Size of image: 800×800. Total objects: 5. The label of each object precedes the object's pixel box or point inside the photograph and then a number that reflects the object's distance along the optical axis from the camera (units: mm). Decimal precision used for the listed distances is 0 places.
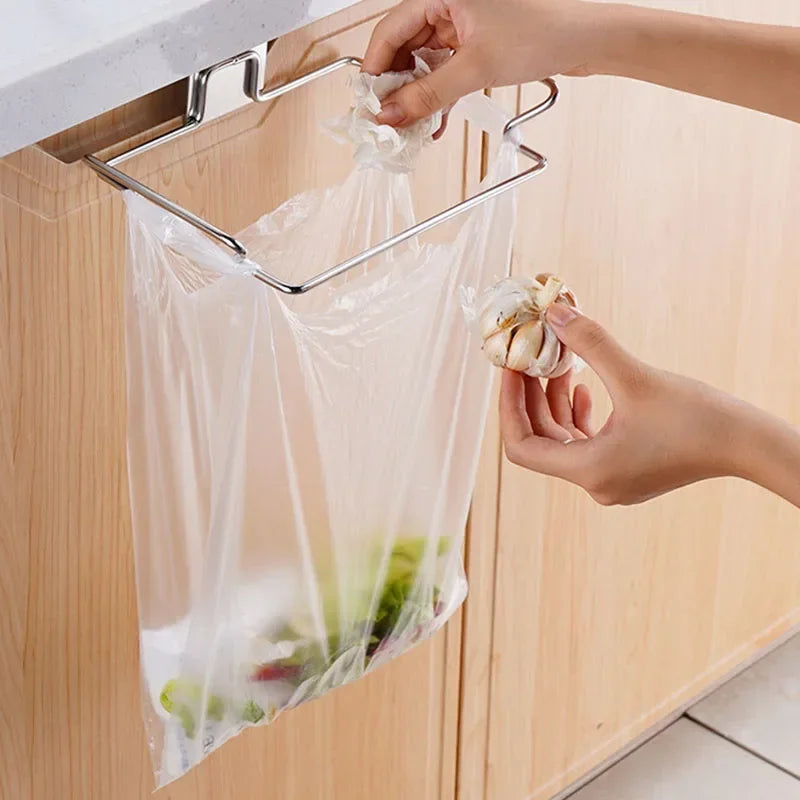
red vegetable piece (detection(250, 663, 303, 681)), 1602
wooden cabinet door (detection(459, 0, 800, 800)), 1794
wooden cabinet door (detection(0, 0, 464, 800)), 1524
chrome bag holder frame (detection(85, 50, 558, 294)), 1483
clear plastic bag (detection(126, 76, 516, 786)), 1516
